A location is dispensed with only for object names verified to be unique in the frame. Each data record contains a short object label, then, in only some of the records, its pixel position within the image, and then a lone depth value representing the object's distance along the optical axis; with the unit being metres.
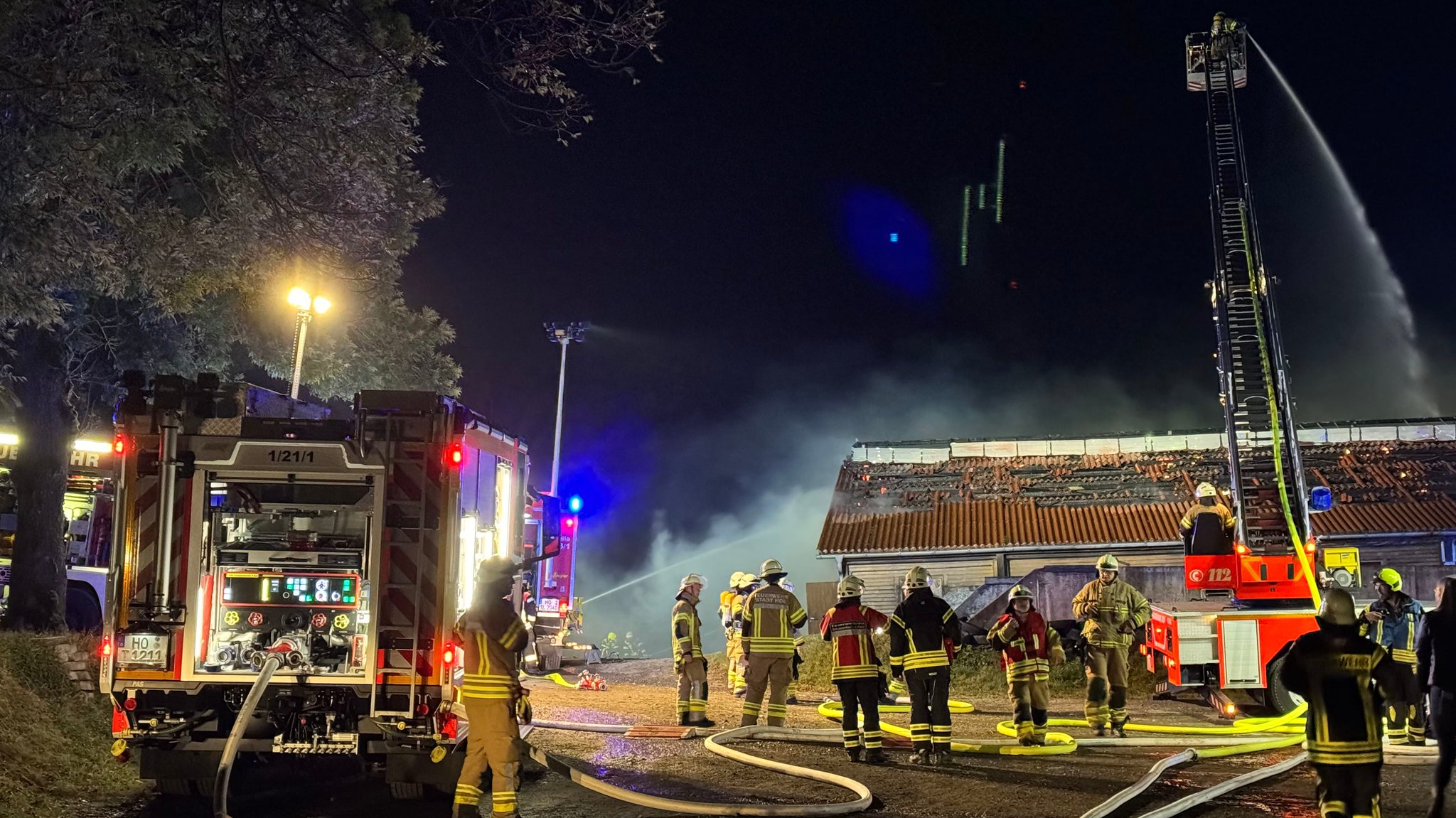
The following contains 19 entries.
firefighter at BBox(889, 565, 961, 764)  9.77
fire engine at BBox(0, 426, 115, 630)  13.87
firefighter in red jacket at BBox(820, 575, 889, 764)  9.92
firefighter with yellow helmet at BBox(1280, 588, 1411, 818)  6.33
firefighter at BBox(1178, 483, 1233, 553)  13.74
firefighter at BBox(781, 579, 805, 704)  11.25
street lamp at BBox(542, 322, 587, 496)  29.12
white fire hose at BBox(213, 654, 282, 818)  7.37
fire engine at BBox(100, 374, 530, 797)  7.86
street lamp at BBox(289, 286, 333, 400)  11.94
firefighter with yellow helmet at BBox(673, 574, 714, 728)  12.15
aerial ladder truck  12.51
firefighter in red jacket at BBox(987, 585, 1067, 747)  10.50
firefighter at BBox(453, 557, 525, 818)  7.07
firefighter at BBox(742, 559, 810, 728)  11.24
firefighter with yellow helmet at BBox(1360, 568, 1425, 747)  10.68
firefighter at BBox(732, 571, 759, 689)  14.16
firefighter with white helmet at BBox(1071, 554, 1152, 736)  11.19
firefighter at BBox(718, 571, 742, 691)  15.82
